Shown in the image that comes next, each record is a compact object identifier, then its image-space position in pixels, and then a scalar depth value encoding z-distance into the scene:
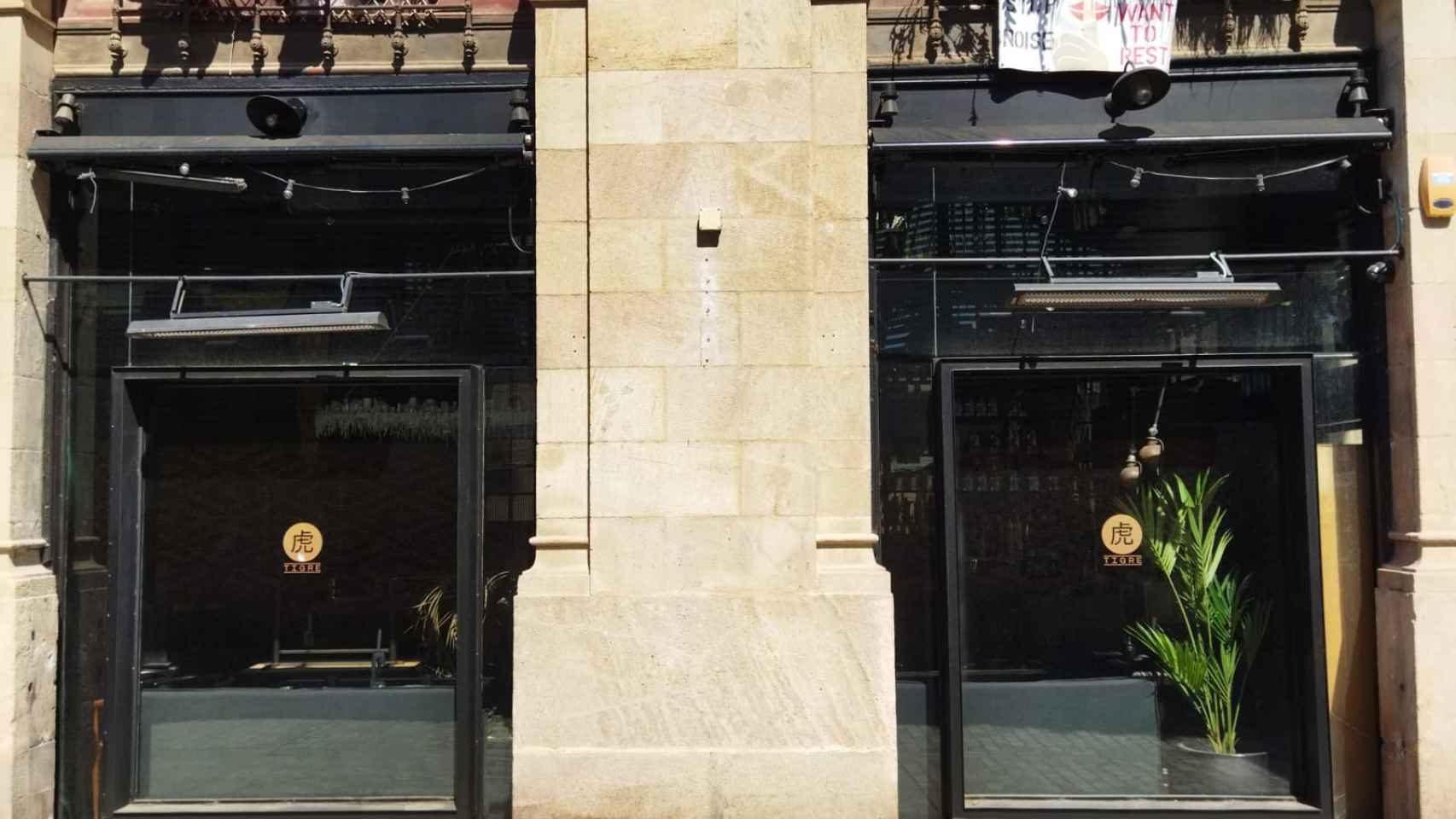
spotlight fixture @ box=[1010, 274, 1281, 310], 7.71
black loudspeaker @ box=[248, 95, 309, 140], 8.12
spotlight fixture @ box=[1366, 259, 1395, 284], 7.88
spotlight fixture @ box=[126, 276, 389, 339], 7.93
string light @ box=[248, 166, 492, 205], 8.28
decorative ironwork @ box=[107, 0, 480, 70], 8.35
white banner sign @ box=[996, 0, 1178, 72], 8.12
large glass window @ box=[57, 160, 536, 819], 8.16
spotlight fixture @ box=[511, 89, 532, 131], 8.05
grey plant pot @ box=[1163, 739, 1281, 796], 8.07
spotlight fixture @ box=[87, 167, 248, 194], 8.21
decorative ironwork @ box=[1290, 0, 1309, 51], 8.09
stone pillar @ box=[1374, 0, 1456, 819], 7.41
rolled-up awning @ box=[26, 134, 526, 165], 8.06
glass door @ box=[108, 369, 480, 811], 8.18
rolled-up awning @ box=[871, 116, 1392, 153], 7.90
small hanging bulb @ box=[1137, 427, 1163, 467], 8.23
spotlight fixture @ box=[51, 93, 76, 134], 8.18
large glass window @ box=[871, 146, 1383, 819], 8.05
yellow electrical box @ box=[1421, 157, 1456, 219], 7.68
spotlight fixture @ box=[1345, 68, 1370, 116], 7.95
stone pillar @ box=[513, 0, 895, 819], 7.47
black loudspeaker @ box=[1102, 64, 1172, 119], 7.93
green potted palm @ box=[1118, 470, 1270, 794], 8.14
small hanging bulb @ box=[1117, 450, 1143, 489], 8.23
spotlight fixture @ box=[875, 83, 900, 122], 8.06
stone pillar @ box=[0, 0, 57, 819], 7.70
